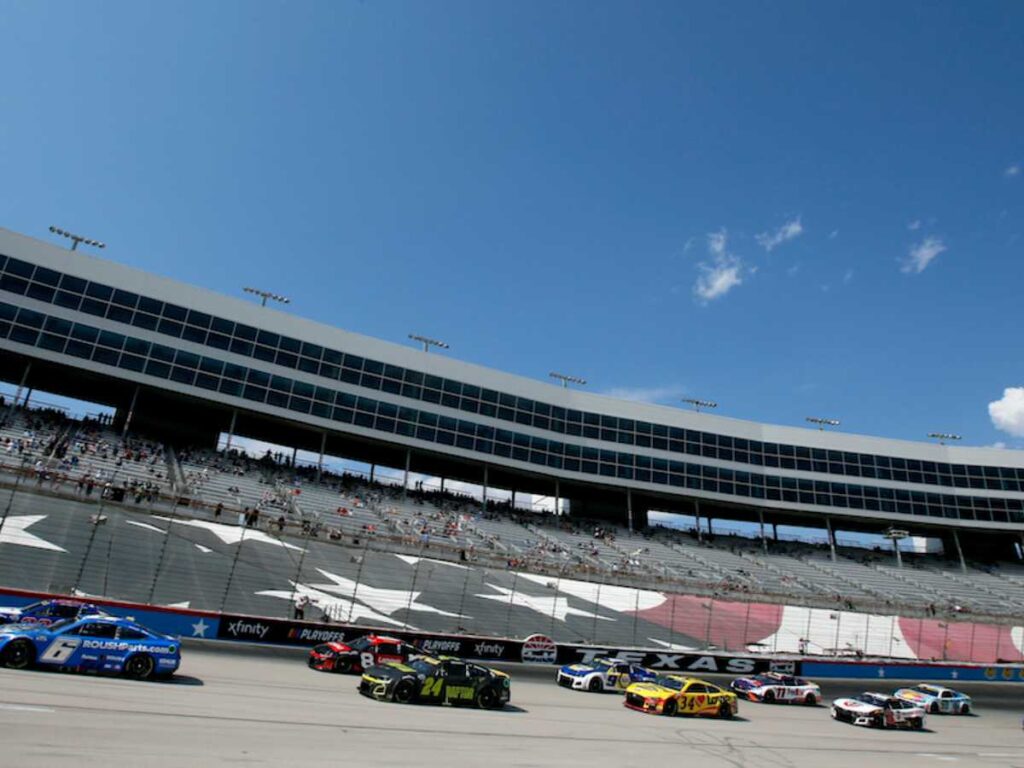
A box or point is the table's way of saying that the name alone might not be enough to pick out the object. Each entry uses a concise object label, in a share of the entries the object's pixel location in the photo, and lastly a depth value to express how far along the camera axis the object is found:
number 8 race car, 20.77
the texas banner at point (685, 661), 28.80
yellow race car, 20.28
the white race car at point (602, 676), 23.72
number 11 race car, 26.66
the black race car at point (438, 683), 16.53
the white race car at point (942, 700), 28.44
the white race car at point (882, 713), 22.89
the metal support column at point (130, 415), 43.65
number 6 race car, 13.48
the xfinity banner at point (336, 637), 22.55
